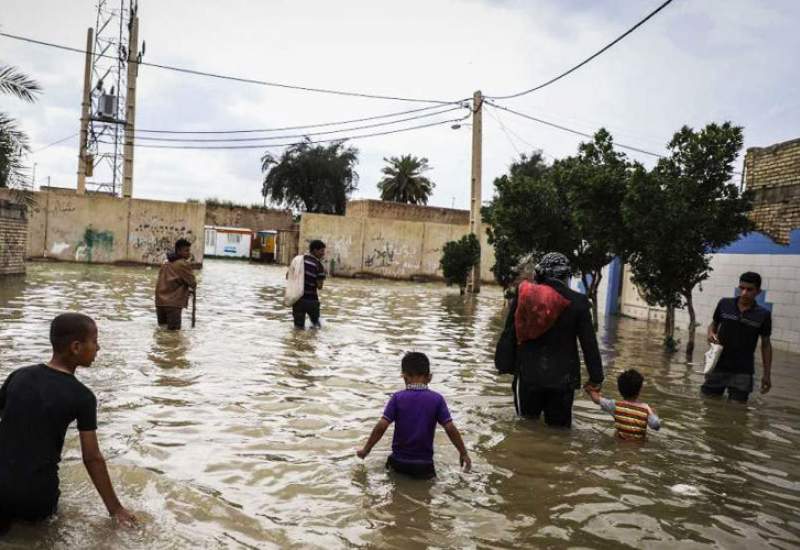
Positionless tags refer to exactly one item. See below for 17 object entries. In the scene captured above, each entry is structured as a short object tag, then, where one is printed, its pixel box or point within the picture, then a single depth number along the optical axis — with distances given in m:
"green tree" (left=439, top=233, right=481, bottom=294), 24.78
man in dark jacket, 5.80
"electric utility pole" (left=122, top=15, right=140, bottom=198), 28.78
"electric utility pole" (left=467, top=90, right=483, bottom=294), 25.84
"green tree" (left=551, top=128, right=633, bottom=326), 13.30
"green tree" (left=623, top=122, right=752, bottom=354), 11.55
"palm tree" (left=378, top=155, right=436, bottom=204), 64.62
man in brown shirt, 11.03
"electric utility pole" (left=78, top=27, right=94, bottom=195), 31.72
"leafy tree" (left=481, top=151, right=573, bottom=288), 15.66
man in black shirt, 7.51
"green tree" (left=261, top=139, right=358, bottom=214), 60.74
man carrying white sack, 11.97
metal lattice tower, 31.41
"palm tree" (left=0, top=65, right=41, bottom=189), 10.98
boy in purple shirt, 4.73
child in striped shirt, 5.92
